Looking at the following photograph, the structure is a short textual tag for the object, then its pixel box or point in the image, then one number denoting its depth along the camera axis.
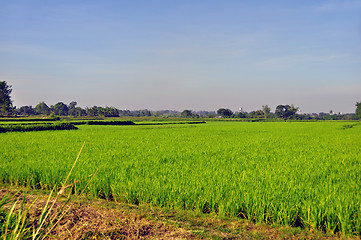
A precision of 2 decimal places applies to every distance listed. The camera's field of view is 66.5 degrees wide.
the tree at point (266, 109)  174.98
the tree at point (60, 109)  145.12
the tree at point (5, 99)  83.38
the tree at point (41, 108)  141.75
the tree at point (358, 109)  102.09
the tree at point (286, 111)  139.50
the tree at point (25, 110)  132.89
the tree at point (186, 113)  144.32
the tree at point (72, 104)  176.52
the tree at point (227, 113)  128.62
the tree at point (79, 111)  127.50
